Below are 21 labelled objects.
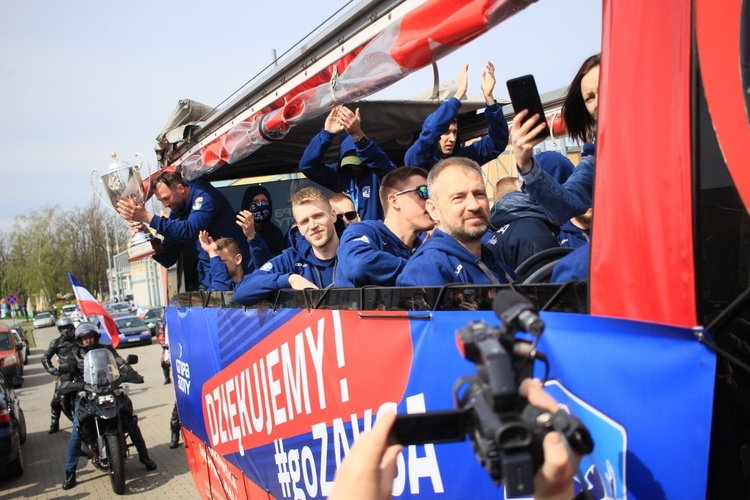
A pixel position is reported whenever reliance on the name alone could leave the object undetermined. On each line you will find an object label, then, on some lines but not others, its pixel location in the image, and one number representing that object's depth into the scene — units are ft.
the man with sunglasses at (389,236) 10.50
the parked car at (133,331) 98.48
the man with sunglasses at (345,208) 14.96
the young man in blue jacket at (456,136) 13.62
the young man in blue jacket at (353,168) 15.24
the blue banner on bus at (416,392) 5.04
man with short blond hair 12.87
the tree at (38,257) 225.56
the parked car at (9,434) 28.84
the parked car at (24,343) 87.61
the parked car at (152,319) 111.96
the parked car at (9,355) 57.88
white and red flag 36.19
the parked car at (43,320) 192.75
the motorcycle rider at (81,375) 28.84
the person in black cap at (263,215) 20.31
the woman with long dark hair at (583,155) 8.14
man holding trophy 18.08
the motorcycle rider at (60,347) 36.76
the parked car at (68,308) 177.88
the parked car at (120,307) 155.33
